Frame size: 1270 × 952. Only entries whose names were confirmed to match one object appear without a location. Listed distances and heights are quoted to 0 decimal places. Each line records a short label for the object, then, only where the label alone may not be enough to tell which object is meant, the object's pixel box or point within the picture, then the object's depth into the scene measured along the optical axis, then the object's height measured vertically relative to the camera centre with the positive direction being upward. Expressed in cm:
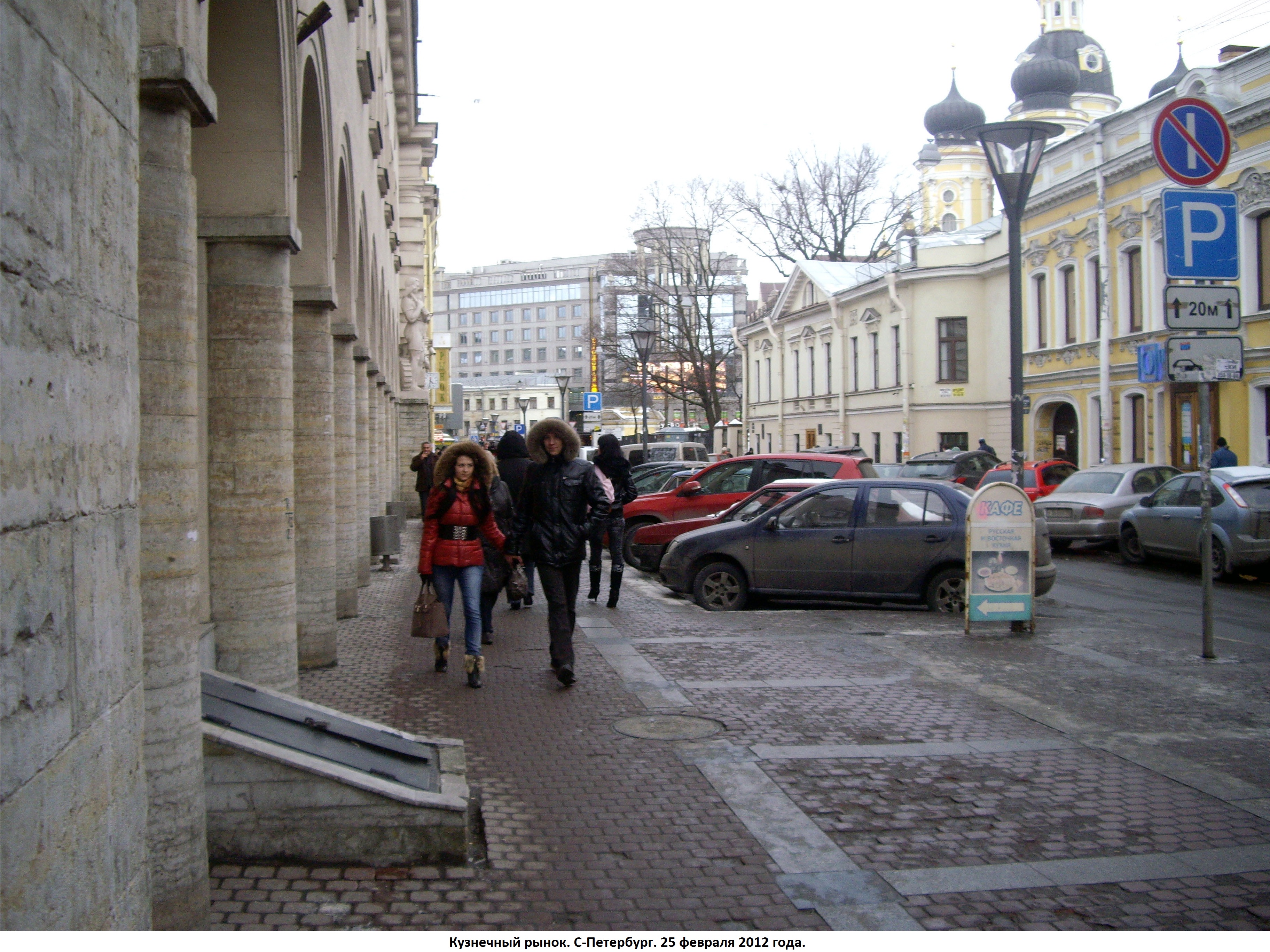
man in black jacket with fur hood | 857 -33
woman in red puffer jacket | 862 -40
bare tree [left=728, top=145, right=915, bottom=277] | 5488 +1223
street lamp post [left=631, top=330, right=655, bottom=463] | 2810 +304
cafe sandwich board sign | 1109 -81
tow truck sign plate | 959 +86
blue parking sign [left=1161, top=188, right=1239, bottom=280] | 971 +186
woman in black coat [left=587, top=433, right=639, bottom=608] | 1314 -26
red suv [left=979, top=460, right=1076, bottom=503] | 2642 -20
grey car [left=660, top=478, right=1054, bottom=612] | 1259 -87
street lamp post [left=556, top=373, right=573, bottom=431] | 4309 +325
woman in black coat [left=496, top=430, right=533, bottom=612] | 1248 +12
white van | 3688 +59
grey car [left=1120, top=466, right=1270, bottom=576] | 1688 -86
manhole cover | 721 -158
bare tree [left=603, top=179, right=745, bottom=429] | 5750 +872
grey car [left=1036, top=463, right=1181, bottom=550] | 2208 -63
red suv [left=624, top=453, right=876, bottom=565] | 1748 -16
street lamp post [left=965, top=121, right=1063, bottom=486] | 1367 +341
